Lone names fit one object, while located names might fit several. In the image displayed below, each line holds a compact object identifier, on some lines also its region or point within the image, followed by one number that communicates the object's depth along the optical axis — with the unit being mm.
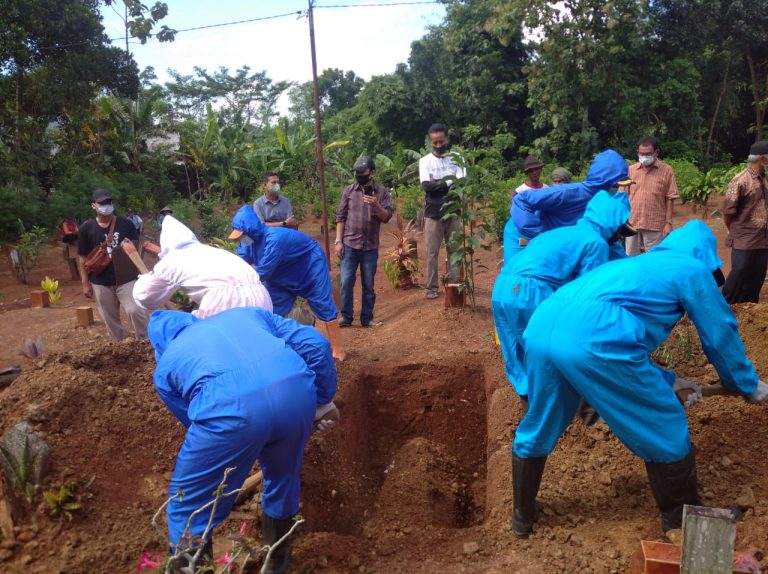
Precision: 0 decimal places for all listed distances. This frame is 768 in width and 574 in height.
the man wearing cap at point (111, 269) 5973
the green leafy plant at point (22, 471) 3326
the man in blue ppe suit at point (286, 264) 4863
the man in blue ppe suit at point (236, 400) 2516
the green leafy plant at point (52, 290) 9242
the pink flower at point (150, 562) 2649
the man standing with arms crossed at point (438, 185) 6609
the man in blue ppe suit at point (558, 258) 3541
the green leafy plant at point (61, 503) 3279
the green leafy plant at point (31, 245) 11165
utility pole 7387
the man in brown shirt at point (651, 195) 6473
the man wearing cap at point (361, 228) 6367
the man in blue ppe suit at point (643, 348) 2650
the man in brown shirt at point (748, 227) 5609
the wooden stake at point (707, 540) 2113
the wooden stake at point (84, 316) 7812
